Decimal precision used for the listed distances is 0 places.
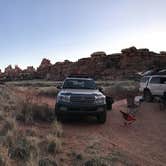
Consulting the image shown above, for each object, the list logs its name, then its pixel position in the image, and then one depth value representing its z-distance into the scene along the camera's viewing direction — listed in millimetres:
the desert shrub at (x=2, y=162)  3547
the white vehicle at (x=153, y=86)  11695
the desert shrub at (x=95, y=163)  3895
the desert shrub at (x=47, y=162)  3766
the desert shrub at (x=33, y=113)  7249
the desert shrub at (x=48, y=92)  16439
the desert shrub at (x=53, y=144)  4521
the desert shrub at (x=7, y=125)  5434
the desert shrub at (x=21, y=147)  4041
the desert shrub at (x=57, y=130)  5674
